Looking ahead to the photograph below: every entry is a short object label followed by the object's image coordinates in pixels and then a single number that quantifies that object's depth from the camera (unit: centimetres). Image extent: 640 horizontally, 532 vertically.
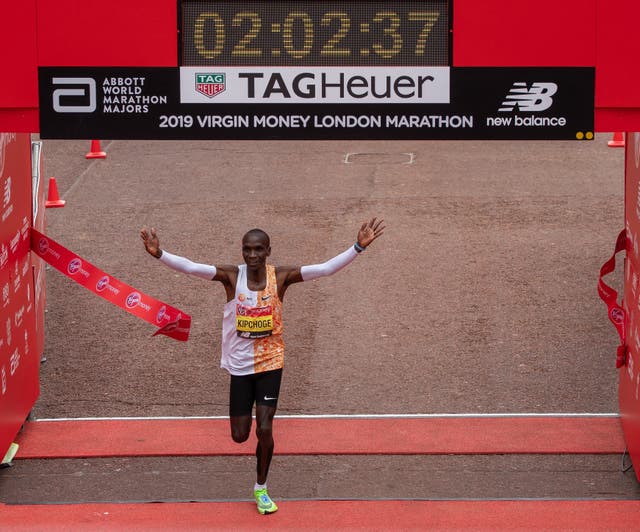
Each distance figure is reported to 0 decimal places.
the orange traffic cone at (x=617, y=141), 4275
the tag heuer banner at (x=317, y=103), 1578
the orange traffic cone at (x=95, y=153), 4306
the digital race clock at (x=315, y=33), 1566
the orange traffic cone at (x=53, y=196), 3660
